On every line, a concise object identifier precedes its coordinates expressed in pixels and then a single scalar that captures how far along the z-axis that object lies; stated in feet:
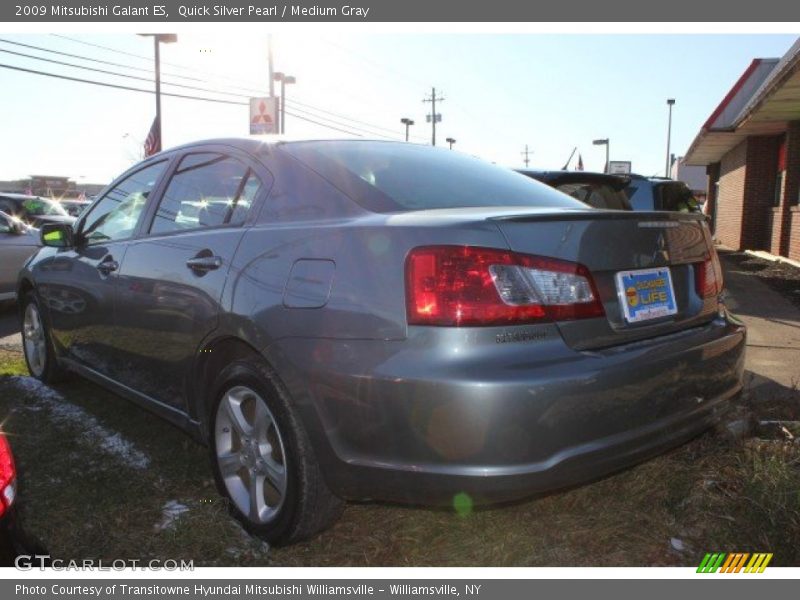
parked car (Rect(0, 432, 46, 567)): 5.18
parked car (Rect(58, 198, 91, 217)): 77.56
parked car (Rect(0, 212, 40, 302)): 27.71
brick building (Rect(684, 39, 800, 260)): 40.16
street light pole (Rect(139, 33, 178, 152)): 79.00
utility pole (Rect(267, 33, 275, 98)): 66.64
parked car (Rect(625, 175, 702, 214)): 22.39
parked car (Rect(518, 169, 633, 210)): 18.74
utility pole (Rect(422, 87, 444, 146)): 192.65
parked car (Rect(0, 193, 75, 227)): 40.86
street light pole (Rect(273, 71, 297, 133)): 96.48
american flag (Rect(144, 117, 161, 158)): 57.16
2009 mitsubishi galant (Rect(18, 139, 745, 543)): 6.82
